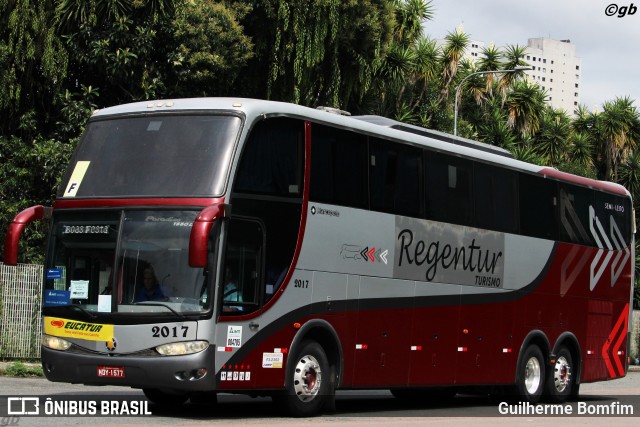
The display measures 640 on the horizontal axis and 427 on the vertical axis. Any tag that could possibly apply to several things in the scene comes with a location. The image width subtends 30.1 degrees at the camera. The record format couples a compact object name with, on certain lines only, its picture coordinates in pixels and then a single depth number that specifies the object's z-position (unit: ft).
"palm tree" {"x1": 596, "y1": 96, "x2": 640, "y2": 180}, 174.81
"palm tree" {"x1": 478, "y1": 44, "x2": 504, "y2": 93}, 171.53
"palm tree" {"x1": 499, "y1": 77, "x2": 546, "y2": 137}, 171.22
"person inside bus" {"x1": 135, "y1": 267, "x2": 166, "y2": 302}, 45.57
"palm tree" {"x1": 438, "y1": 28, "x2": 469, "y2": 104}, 161.38
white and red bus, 45.50
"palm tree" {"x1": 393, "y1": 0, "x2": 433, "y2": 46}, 148.56
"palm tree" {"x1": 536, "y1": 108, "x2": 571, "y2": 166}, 172.65
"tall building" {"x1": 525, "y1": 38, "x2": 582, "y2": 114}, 647.56
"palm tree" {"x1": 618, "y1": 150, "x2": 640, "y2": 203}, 173.27
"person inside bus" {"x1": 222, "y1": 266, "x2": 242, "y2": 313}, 45.78
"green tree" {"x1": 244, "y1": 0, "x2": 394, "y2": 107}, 103.35
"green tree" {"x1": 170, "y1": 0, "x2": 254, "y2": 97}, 95.71
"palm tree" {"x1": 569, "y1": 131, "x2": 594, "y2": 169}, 174.40
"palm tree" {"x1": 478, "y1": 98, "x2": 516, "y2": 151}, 162.71
